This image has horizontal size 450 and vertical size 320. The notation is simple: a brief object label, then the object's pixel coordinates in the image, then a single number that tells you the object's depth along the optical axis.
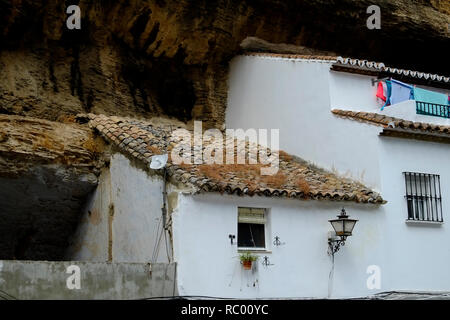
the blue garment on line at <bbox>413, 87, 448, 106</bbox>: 16.20
